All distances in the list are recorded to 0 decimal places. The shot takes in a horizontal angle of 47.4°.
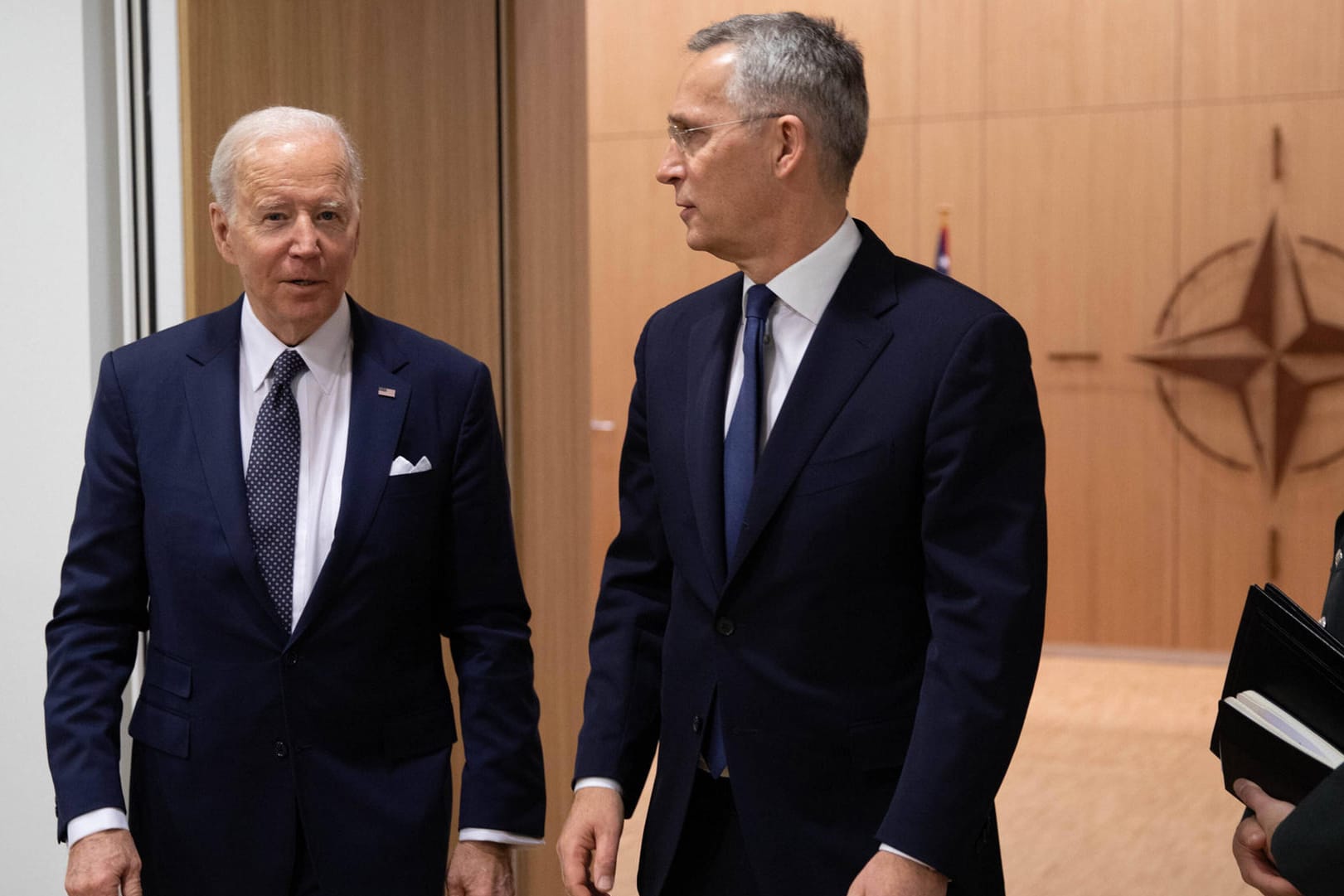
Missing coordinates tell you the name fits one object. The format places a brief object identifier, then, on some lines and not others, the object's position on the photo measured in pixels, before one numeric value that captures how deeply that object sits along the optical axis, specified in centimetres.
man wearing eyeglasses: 171
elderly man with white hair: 201
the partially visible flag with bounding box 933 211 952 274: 813
